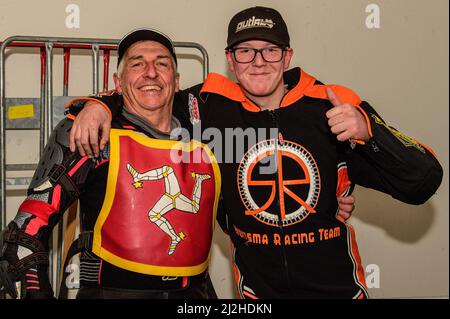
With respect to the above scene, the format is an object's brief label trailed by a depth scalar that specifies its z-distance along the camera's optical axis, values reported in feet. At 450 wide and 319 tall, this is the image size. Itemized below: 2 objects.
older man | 5.99
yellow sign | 9.30
